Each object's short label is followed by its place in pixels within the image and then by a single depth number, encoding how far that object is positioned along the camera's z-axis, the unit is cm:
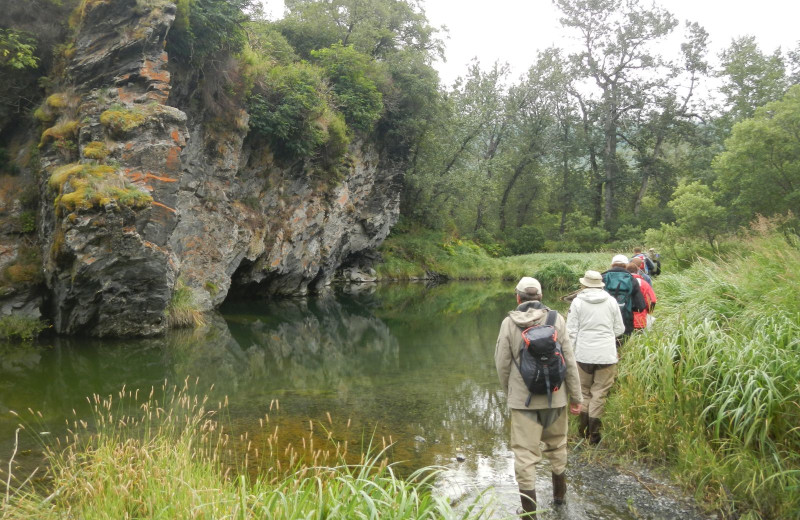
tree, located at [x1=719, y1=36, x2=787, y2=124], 3422
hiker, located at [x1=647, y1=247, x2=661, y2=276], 1022
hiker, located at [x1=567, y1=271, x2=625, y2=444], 554
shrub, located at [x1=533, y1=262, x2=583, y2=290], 2572
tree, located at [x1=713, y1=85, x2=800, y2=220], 1389
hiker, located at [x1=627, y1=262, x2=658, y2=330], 664
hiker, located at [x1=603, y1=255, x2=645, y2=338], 643
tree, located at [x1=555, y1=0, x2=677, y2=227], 4150
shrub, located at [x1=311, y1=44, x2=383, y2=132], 2109
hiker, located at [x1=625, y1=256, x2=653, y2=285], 702
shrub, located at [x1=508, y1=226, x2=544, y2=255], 4256
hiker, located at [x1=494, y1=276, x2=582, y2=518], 416
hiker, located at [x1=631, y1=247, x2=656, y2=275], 904
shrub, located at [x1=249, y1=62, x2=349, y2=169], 1688
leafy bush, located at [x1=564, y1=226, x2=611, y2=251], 4078
